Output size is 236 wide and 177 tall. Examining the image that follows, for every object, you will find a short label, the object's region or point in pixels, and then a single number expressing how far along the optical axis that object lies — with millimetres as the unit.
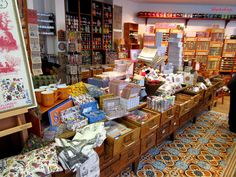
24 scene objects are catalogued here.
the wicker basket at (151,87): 2475
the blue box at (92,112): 1656
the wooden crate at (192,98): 2871
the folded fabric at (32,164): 1052
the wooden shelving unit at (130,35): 5715
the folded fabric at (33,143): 1270
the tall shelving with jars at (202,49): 5520
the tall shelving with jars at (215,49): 5533
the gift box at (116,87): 2057
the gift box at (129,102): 1979
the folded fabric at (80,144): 1214
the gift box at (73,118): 1529
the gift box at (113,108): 1809
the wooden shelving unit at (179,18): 5620
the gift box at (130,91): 1976
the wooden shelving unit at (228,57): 5527
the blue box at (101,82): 2287
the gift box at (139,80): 2359
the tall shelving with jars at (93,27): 4419
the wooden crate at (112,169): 1696
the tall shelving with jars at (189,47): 5539
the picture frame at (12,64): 1054
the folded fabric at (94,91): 1866
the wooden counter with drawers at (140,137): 1645
